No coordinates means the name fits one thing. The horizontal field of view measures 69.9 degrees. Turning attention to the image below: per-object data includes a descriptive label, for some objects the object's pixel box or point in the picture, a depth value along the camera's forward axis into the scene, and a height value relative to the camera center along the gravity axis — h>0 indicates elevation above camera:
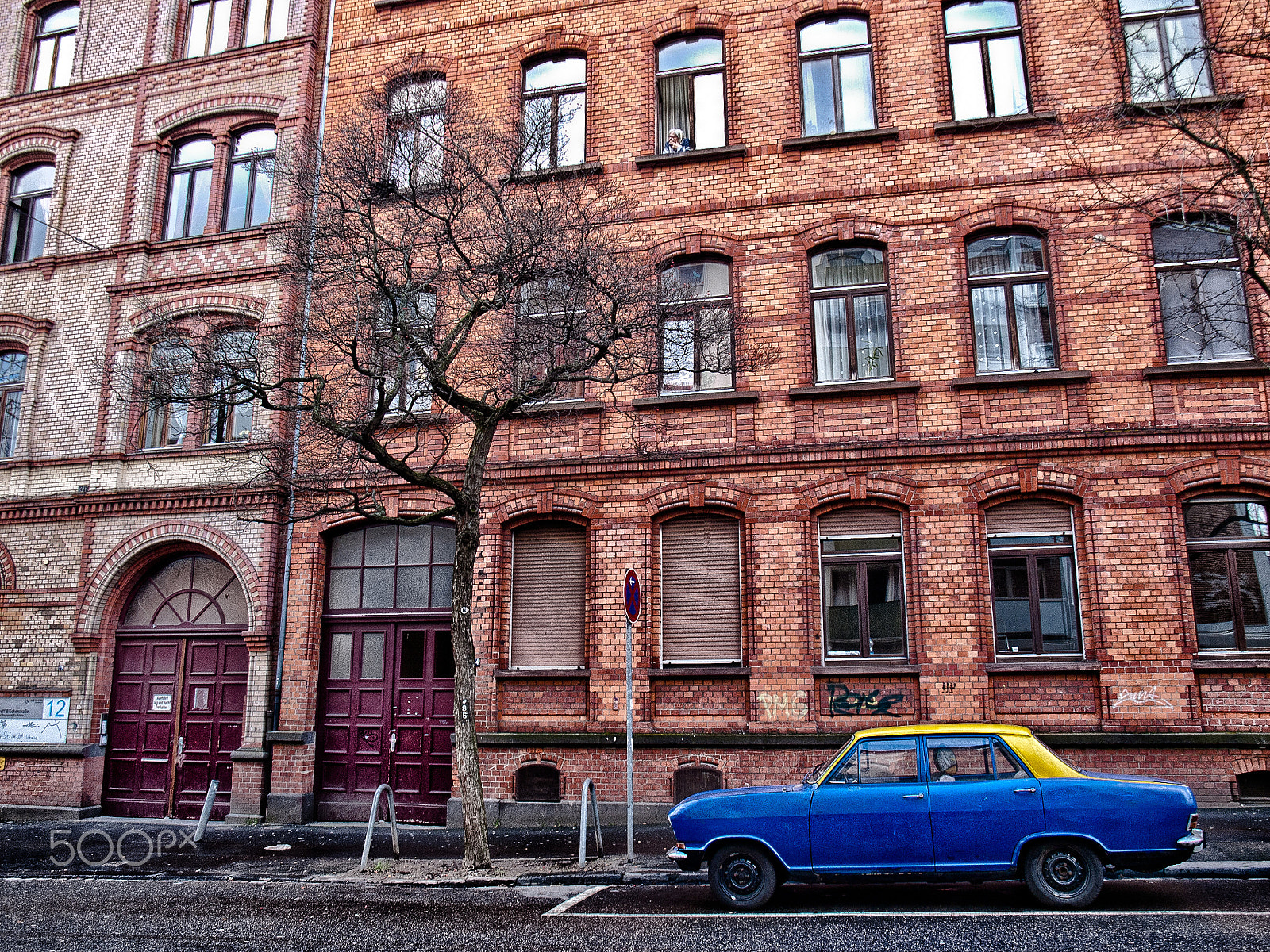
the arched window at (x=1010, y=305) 13.02 +5.49
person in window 14.77 +8.75
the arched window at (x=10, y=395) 16.98 +5.60
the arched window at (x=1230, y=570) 11.78 +1.54
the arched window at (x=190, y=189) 16.98 +9.36
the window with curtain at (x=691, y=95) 14.80 +9.63
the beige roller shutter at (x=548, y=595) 13.68 +1.50
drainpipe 14.19 +2.28
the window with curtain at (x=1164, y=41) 13.21 +9.34
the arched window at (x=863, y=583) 12.71 +1.53
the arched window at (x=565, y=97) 15.15 +9.91
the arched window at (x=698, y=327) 12.12 +5.02
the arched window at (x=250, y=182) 16.52 +9.24
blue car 7.57 -1.06
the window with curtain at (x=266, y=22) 17.14 +12.50
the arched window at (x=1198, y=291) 12.46 +5.44
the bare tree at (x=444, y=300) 10.48 +4.84
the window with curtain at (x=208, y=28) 17.61 +12.71
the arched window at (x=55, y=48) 18.69 +13.16
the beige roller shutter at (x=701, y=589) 13.17 +1.51
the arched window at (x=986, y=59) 13.81 +9.50
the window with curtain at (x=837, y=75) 14.28 +9.57
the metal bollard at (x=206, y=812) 12.33 -1.51
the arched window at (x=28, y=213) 17.94 +9.43
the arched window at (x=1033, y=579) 12.28 +1.51
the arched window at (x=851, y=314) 13.52 +5.56
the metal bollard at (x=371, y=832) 10.24 -1.49
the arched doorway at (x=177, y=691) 14.76 +0.12
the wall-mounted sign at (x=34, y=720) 15.21 -0.34
